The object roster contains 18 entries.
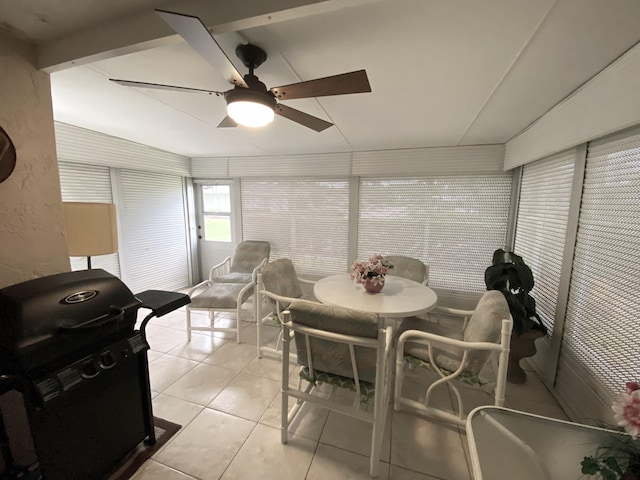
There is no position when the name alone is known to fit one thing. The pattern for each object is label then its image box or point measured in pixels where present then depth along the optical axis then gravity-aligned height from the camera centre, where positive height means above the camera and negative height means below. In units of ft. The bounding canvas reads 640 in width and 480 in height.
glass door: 14.38 -0.79
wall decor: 3.87 +0.80
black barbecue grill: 3.20 -2.35
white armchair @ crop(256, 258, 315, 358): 7.36 -2.39
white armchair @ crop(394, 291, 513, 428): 4.74 -3.01
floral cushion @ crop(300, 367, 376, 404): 4.65 -3.22
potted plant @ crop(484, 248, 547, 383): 6.46 -2.38
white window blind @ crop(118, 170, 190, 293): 11.35 -1.08
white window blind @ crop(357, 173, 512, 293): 10.32 -0.46
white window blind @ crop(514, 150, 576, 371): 6.60 -0.45
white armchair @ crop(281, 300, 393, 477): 4.23 -2.61
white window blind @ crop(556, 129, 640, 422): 4.59 -1.48
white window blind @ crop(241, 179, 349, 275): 12.32 -0.46
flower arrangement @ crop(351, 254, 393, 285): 6.93 -1.64
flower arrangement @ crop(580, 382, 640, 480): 2.52 -2.57
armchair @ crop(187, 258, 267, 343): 8.66 -3.13
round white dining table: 5.87 -2.24
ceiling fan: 3.45 +1.89
